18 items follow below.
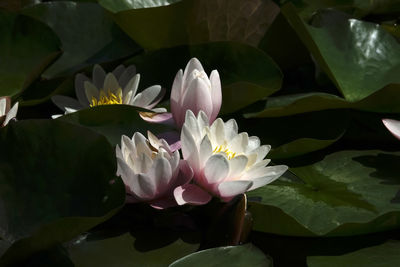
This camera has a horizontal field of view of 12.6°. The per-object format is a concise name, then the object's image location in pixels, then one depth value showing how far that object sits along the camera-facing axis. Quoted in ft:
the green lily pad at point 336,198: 6.79
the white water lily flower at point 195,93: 6.87
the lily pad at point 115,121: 6.97
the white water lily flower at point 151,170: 6.63
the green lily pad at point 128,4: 7.90
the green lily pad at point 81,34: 8.07
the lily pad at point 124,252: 6.59
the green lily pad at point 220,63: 7.53
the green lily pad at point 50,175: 6.65
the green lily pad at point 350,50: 7.60
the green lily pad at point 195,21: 7.71
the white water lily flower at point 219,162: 6.65
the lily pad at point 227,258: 6.52
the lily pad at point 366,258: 6.74
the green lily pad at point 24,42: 7.86
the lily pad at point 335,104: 7.26
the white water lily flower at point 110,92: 7.37
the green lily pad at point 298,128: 7.37
